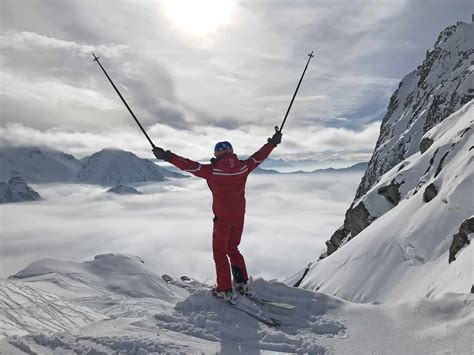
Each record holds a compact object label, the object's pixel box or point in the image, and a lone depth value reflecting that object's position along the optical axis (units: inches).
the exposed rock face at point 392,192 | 1307.8
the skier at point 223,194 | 304.0
